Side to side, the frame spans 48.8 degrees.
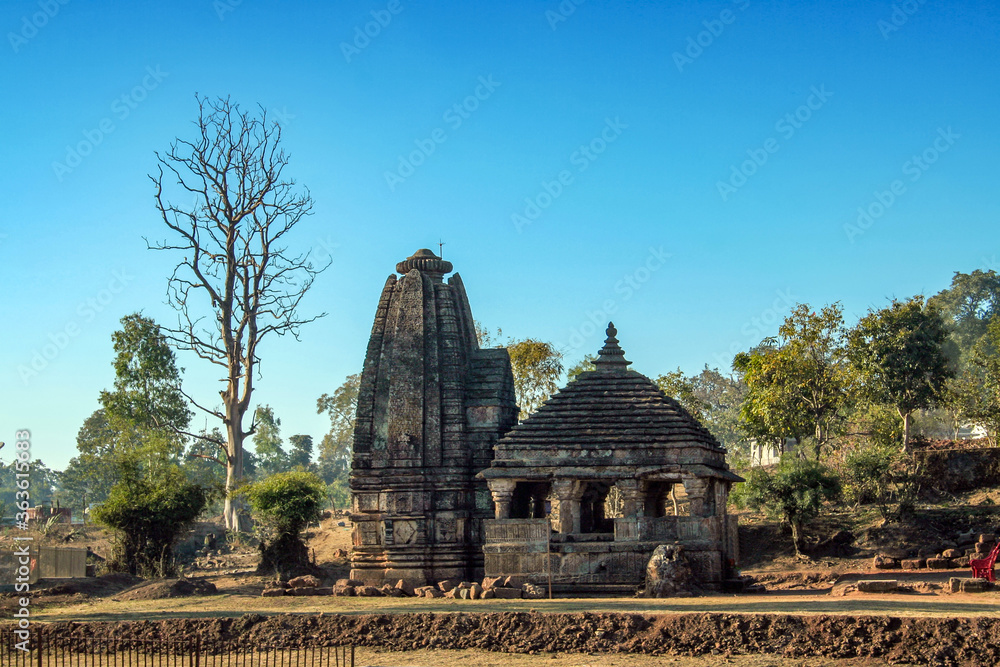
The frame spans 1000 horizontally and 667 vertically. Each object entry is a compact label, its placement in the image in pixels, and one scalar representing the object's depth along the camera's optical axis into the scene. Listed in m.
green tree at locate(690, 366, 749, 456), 68.81
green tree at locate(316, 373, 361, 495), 66.81
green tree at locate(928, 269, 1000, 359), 74.31
